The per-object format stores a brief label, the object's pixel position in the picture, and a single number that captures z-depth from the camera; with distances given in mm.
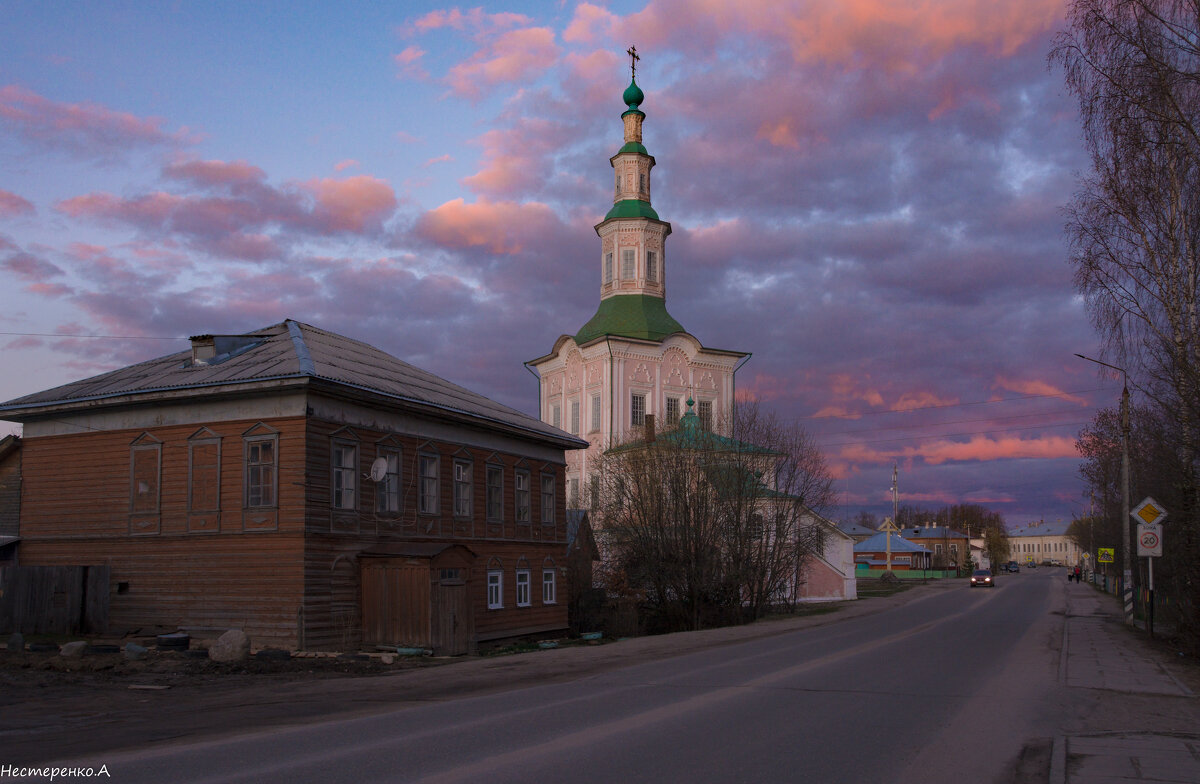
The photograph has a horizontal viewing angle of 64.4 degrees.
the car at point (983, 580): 72562
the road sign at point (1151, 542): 22172
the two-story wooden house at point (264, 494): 20906
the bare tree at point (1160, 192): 17234
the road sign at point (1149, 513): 22500
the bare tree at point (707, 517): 35406
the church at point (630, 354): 52594
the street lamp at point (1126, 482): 31225
